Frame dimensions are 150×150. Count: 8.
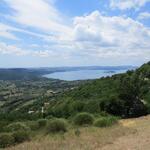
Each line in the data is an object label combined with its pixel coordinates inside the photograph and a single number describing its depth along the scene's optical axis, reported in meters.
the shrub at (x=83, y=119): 8.94
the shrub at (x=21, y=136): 7.09
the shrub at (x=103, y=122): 8.44
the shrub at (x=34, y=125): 8.61
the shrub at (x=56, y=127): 7.92
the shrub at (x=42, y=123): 8.73
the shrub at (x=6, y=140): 6.76
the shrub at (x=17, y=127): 7.77
